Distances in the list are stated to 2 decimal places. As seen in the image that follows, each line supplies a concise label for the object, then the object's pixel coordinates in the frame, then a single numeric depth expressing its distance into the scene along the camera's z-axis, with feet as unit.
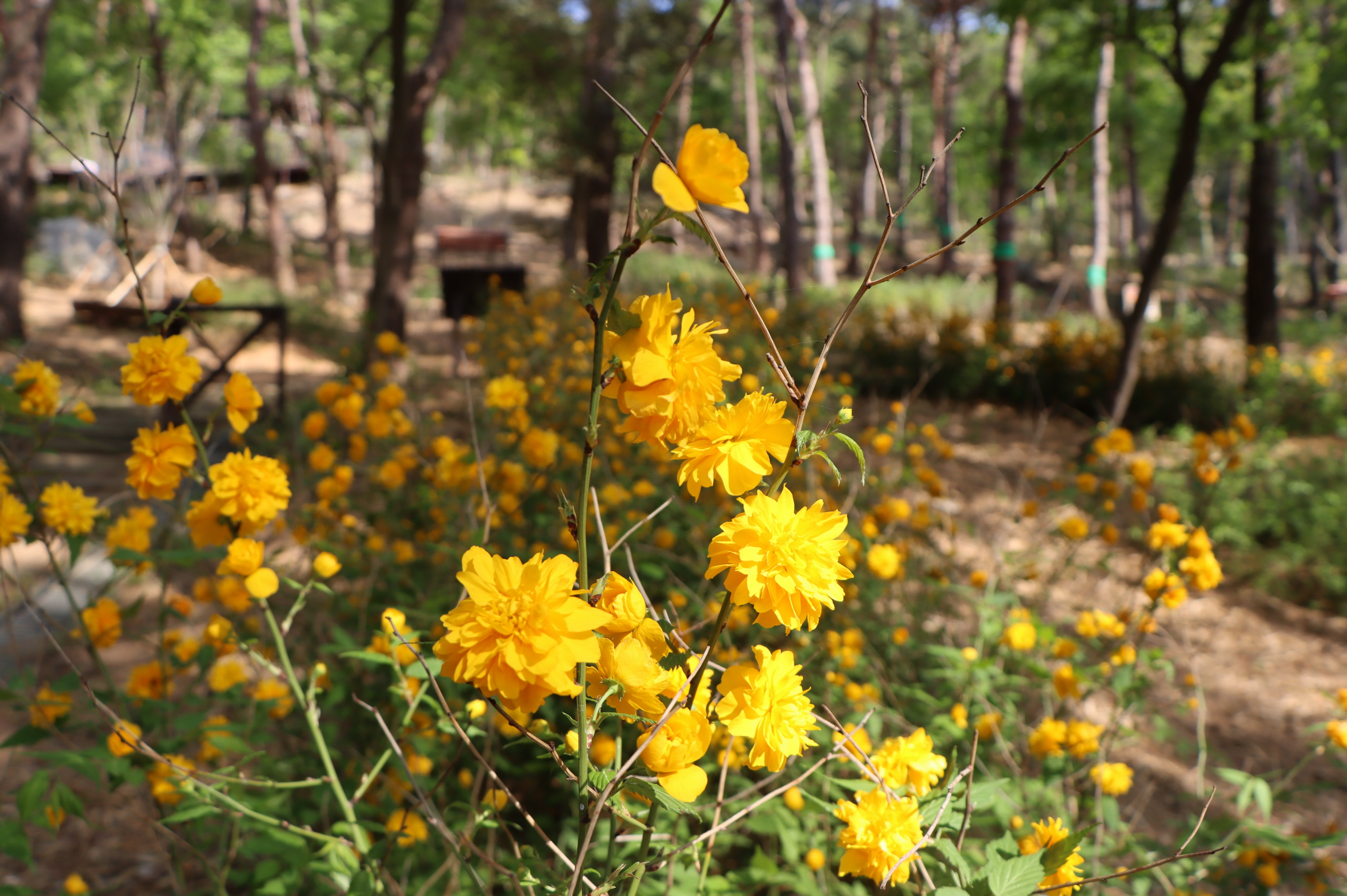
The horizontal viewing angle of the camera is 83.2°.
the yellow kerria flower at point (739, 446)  2.08
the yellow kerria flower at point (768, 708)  2.21
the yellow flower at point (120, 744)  4.06
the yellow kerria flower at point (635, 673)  2.07
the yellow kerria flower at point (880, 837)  2.66
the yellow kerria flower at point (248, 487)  3.29
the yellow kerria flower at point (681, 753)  2.15
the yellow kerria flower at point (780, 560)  2.02
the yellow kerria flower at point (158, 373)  3.39
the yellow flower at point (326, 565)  4.06
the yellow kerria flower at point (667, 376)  2.02
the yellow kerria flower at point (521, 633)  1.84
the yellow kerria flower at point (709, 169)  1.80
